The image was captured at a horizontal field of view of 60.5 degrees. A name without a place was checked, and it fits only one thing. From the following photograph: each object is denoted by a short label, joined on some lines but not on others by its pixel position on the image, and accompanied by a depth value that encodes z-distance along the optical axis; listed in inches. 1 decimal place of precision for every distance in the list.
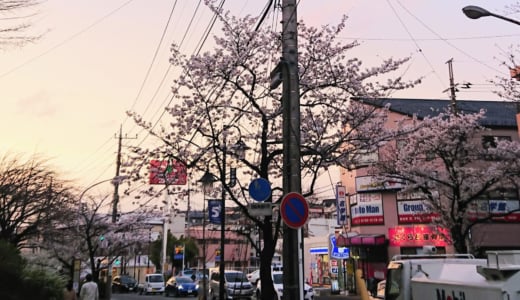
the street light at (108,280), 1039.2
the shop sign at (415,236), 1042.1
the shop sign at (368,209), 1134.4
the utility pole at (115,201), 1198.1
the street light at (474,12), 466.6
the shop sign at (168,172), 571.2
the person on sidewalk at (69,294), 546.0
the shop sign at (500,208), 953.5
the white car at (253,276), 1405.1
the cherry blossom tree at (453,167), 791.7
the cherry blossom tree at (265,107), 555.5
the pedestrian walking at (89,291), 573.0
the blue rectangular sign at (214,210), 798.5
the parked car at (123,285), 1895.9
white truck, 232.2
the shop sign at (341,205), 1141.1
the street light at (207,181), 593.3
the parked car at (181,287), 1387.4
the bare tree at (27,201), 748.6
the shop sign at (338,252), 1202.0
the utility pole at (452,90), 903.4
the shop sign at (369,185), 1072.2
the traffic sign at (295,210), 305.9
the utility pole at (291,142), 313.6
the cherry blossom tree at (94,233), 945.5
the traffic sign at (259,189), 352.5
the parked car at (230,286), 1000.2
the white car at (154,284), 1641.2
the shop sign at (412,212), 1055.6
